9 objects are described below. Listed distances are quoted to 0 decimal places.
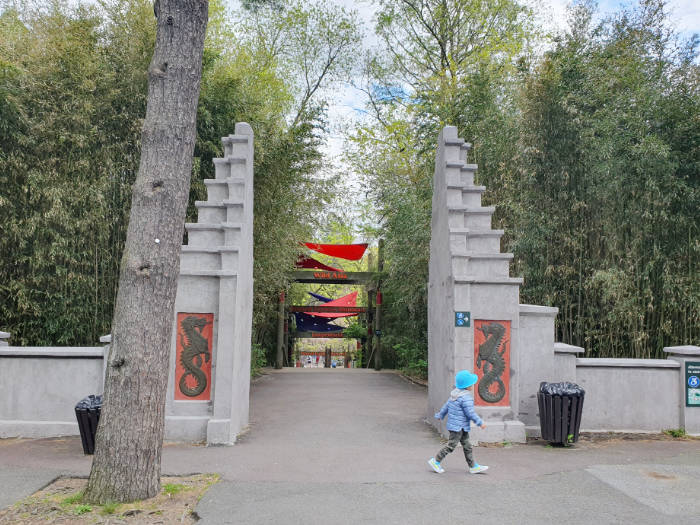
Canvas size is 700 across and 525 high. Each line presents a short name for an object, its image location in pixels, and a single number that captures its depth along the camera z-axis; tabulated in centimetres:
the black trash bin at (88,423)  675
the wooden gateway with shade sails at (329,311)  1855
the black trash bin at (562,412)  744
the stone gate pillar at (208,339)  753
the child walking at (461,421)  611
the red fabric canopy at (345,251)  1955
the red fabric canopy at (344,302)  2048
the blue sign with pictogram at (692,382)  830
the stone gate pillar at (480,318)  769
